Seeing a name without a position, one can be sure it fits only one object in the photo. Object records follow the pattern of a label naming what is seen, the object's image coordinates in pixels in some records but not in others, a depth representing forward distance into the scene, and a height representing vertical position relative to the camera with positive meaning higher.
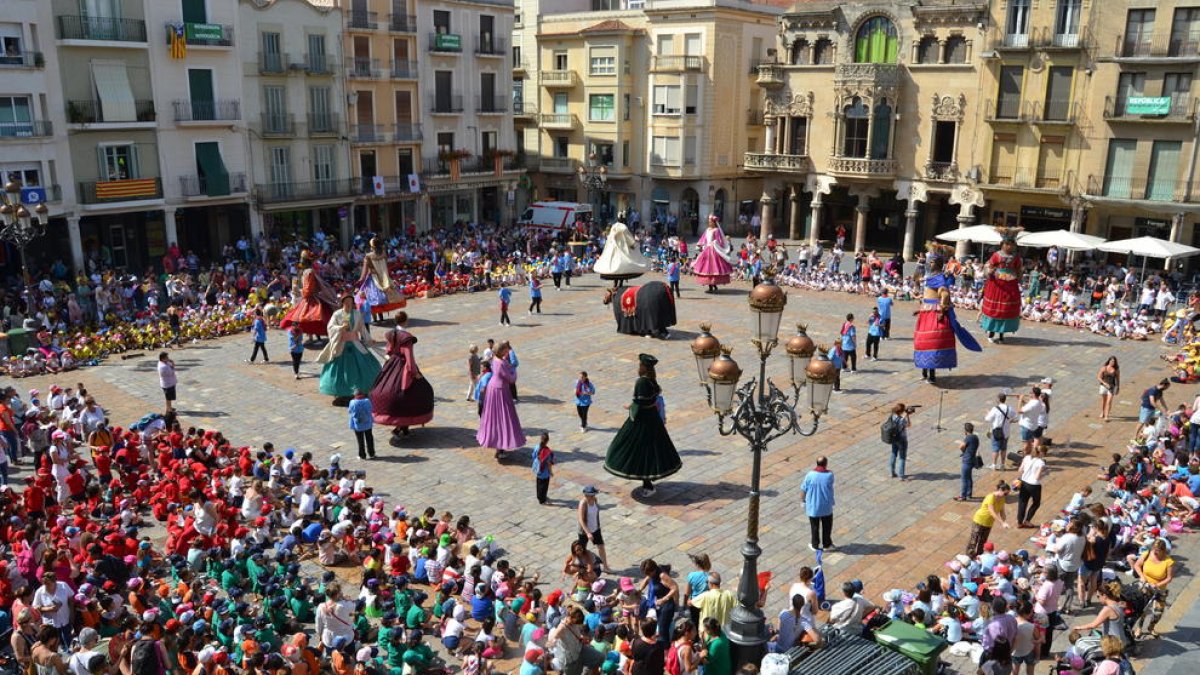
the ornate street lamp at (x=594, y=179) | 44.09 -2.64
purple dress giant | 18.16 -5.49
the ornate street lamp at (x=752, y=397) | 10.70 -3.03
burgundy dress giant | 19.20 -5.29
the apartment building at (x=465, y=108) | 45.84 +0.65
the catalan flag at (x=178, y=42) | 34.97 +2.75
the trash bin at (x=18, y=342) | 25.05 -5.71
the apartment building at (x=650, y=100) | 49.69 +1.22
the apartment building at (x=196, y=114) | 35.34 +0.21
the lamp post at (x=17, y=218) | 23.48 -2.42
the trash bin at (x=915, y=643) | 10.98 -5.84
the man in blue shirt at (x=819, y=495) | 14.53 -5.46
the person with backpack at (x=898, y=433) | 17.34 -5.44
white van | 46.94 -4.42
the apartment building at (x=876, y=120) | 41.69 +0.26
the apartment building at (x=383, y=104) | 42.41 +0.75
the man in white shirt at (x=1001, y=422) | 17.80 -5.33
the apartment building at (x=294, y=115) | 38.47 +0.23
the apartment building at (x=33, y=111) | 31.20 +0.22
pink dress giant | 34.62 -4.78
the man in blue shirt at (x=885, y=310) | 26.40 -4.94
